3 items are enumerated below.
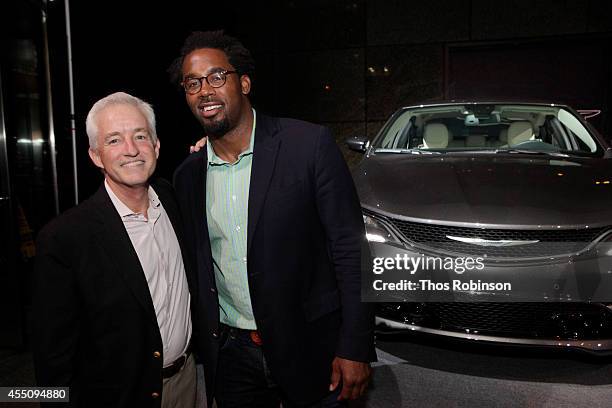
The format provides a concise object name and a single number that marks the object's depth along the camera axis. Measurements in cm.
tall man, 147
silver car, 250
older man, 136
